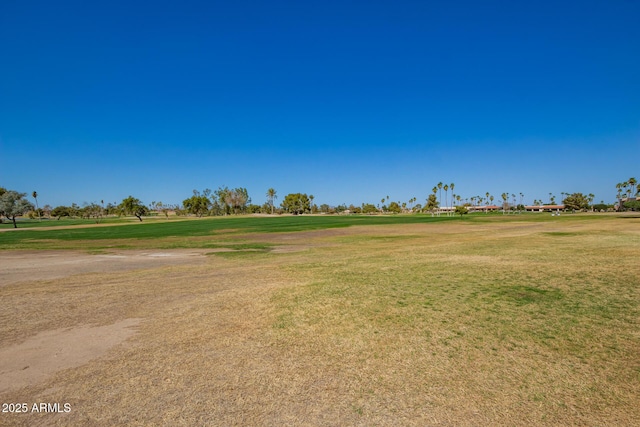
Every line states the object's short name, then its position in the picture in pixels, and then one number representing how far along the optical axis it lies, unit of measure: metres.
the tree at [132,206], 107.56
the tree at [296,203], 188.12
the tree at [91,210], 165.40
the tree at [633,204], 123.36
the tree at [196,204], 150.50
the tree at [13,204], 72.94
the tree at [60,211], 154.98
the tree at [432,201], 146.73
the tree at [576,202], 171.62
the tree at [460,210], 127.68
